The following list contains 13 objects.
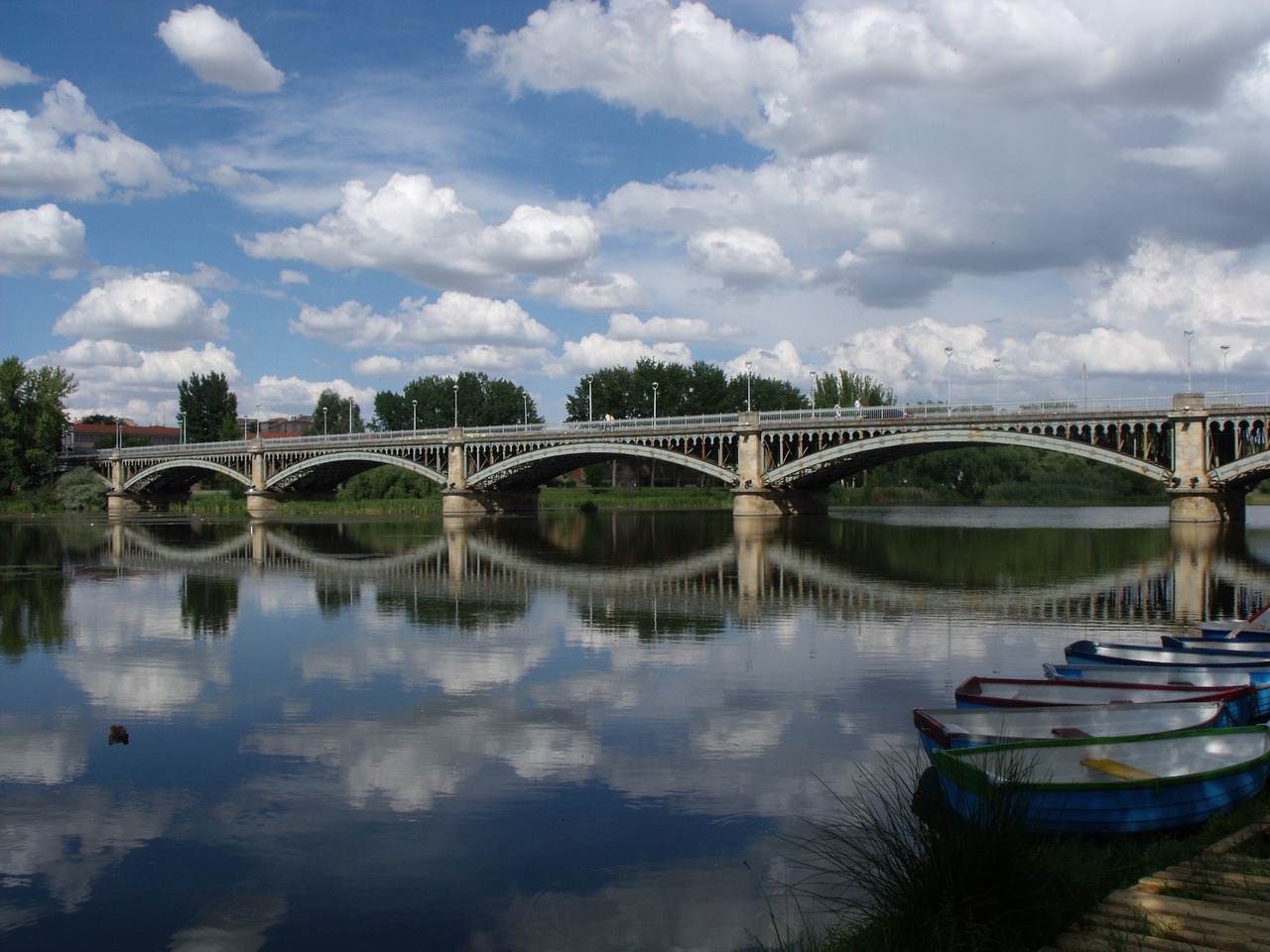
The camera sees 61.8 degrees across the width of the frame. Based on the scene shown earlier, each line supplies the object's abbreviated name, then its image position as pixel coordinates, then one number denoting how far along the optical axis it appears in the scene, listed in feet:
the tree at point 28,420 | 305.73
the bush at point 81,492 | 305.12
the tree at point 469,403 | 451.94
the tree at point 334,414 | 572.51
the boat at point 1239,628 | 49.80
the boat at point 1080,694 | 34.22
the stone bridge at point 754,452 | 180.75
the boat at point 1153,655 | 41.70
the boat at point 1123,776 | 25.70
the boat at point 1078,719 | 32.01
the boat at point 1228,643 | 46.29
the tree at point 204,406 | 448.24
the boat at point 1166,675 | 38.99
